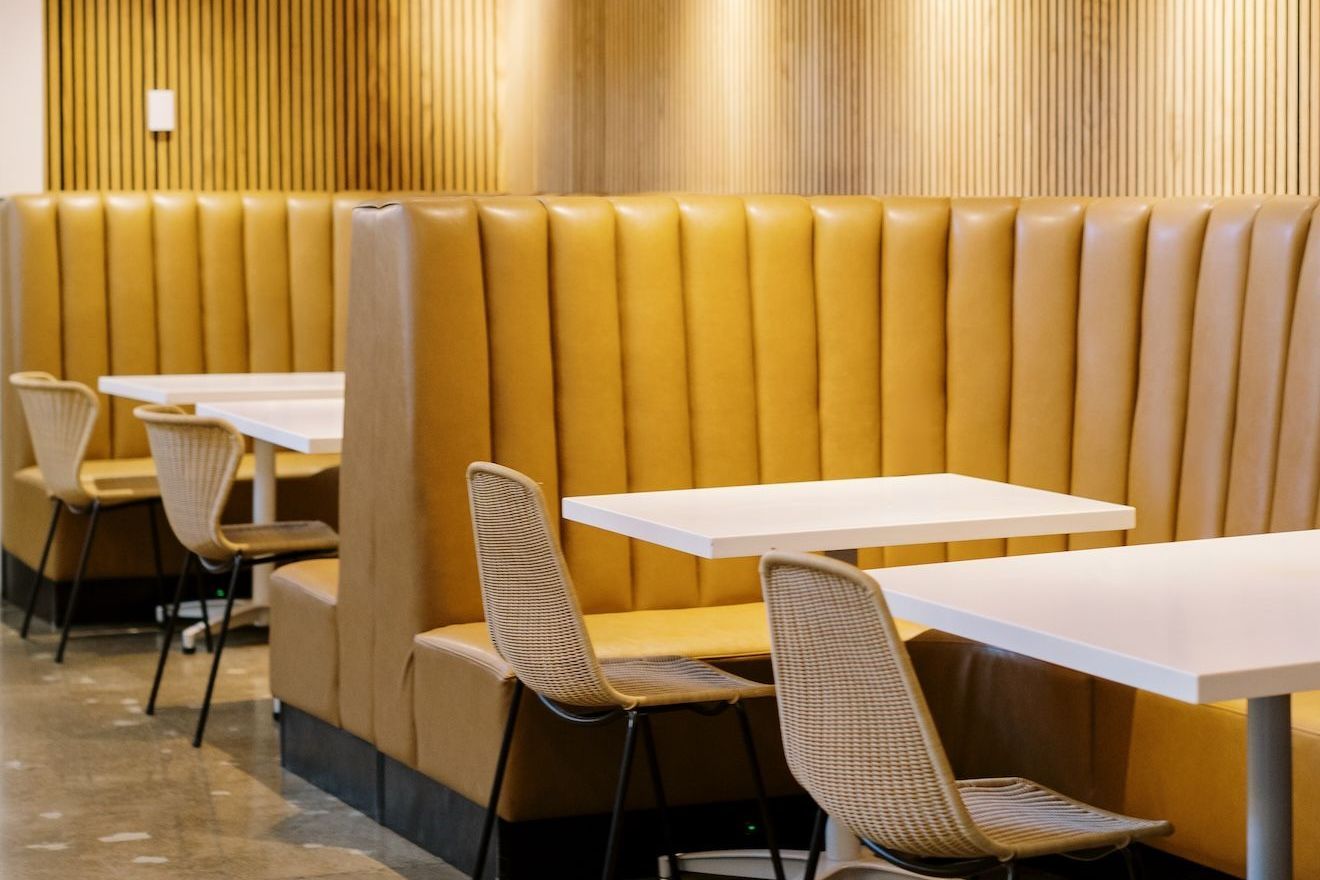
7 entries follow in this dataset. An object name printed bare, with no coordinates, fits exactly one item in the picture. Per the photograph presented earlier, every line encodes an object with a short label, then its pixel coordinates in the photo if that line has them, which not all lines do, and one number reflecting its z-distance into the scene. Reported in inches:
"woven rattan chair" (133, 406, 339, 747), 196.1
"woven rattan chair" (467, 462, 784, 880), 125.2
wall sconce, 299.6
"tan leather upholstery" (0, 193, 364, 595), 266.5
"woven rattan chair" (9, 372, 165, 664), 233.8
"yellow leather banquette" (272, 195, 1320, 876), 154.5
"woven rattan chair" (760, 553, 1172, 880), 93.0
